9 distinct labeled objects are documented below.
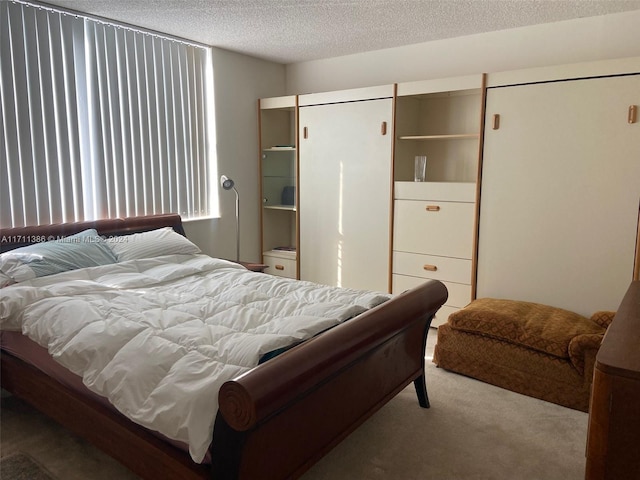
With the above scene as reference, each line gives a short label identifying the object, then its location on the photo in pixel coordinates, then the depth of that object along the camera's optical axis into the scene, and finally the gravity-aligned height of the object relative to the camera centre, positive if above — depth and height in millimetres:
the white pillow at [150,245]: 3112 -539
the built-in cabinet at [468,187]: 3008 -146
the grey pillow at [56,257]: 2562 -531
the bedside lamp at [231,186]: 3782 -158
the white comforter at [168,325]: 1581 -691
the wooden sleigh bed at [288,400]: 1418 -912
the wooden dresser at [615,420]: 1116 -601
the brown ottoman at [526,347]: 2553 -1039
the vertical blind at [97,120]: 2947 +324
